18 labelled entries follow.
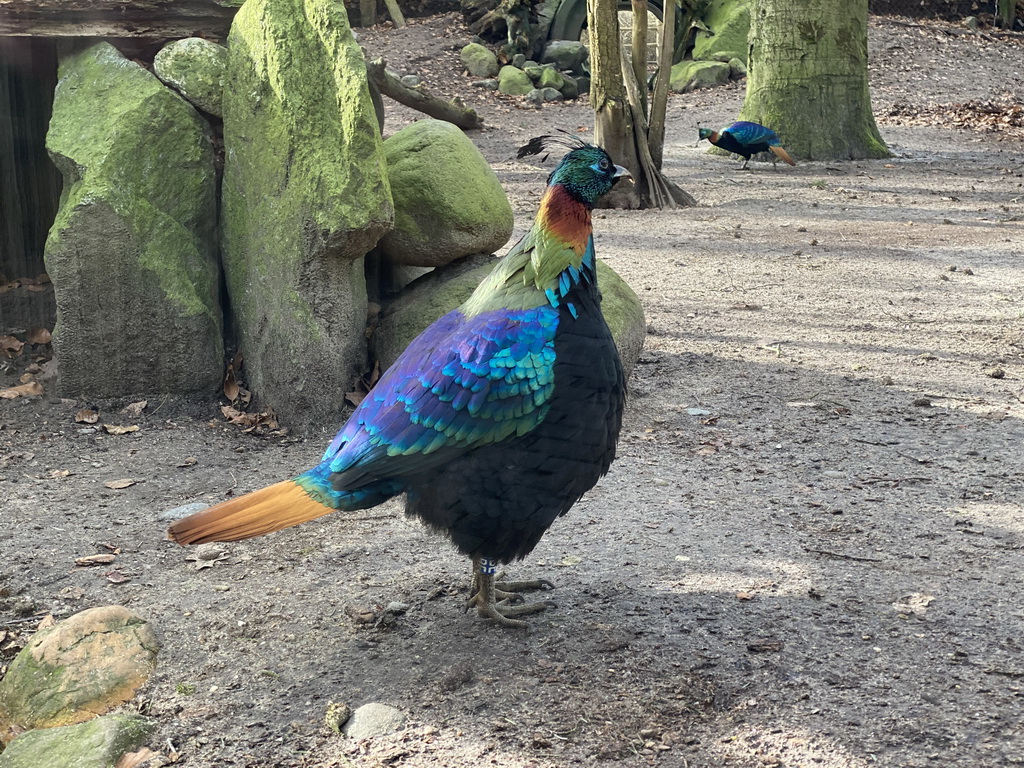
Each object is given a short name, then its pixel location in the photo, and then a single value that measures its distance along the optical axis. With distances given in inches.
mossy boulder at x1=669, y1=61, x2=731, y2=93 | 660.7
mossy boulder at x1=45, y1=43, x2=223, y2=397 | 184.9
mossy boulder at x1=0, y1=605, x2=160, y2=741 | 112.7
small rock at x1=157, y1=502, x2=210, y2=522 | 157.2
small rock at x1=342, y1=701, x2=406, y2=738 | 100.9
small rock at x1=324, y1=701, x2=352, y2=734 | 102.4
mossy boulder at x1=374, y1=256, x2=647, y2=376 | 190.9
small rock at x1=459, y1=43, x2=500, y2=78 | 647.8
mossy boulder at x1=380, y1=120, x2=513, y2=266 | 193.8
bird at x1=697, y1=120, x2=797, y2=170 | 427.5
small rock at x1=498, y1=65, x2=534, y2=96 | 624.4
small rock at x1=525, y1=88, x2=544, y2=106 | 611.1
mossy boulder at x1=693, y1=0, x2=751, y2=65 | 701.3
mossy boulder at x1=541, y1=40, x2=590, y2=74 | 663.1
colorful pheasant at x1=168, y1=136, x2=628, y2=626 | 106.1
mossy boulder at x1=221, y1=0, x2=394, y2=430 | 178.2
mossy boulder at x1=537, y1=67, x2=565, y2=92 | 631.8
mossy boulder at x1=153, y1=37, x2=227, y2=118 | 194.5
